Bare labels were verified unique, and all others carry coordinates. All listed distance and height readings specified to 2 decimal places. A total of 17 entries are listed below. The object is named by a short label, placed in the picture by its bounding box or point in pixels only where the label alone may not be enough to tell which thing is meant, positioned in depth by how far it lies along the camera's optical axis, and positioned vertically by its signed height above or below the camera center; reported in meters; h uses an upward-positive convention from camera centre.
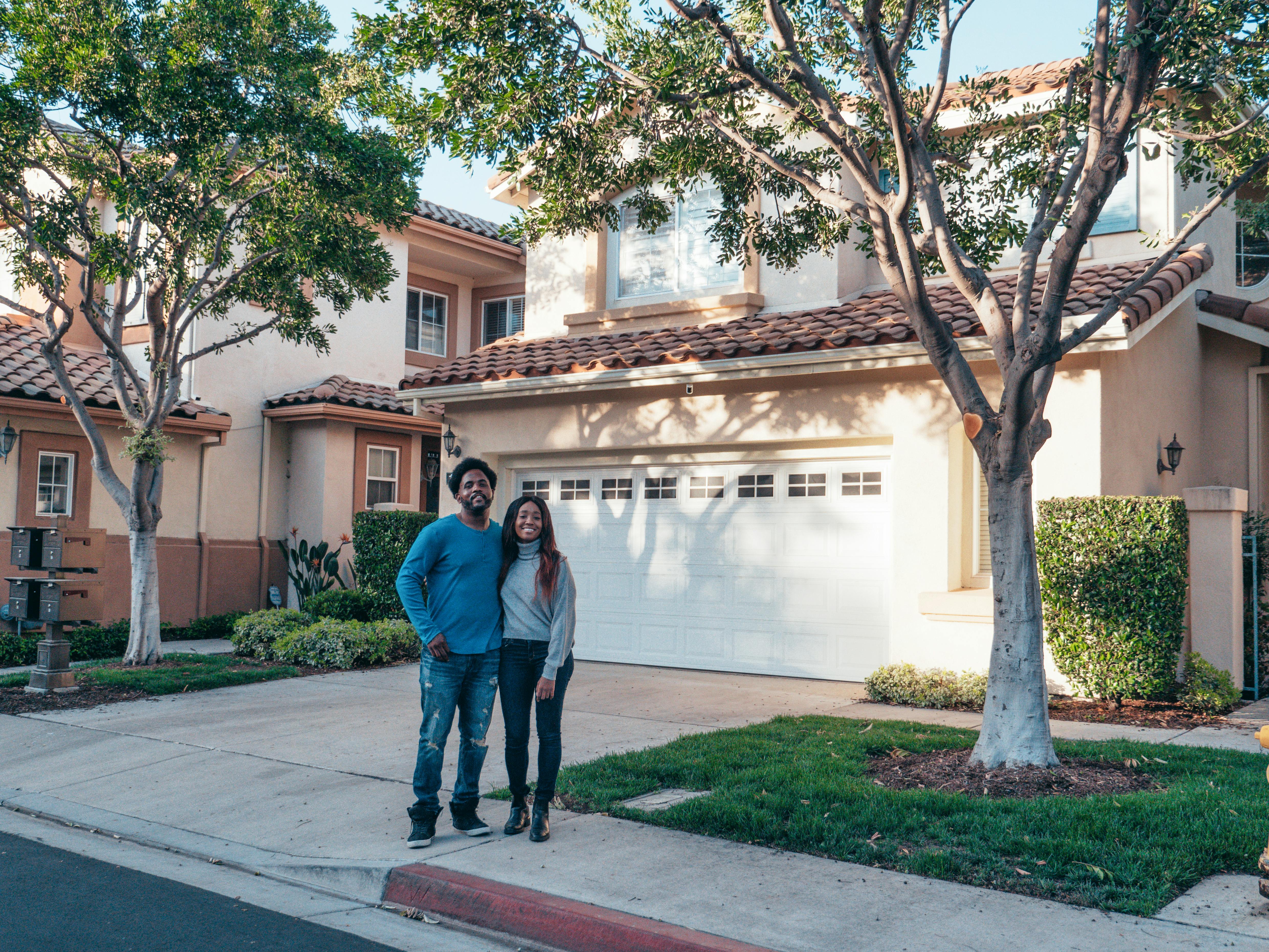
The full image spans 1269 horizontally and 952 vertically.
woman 5.61 -0.55
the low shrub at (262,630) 13.27 -1.34
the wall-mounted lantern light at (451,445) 14.02 +0.97
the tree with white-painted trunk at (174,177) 10.66 +3.67
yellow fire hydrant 4.38 -1.34
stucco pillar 9.95 -0.37
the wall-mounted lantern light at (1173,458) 11.50 +0.77
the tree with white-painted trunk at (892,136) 6.78 +3.08
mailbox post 10.64 -0.73
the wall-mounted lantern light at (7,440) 14.48 +1.00
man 5.57 -0.56
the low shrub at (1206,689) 9.27 -1.34
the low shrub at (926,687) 9.75 -1.42
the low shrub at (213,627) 16.53 -1.64
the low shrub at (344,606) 14.23 -1.11
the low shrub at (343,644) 12.60 -1.44
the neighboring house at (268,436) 15.64 +1.34
